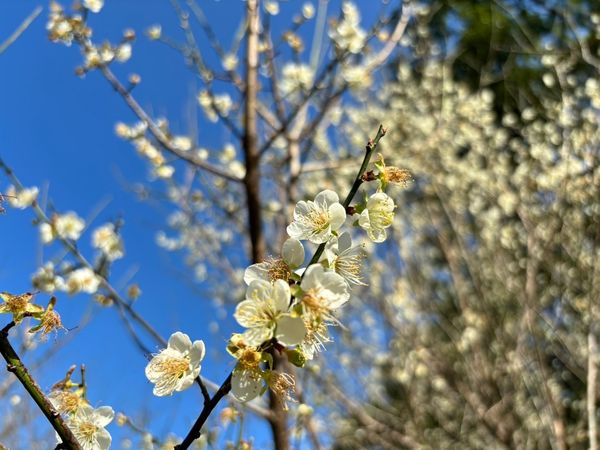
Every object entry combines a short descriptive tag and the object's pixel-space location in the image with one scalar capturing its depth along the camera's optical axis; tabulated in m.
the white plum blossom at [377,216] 0.19
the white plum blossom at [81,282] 0.41
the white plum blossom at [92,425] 0.17
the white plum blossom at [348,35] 0.49
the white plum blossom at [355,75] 0.49
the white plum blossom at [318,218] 0.18
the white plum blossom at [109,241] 0.44
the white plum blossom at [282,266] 0.17
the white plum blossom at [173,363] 0.18
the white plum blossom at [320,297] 0.16
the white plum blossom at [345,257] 0.18
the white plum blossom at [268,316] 0.15
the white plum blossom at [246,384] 0.16
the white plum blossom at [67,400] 0.18
